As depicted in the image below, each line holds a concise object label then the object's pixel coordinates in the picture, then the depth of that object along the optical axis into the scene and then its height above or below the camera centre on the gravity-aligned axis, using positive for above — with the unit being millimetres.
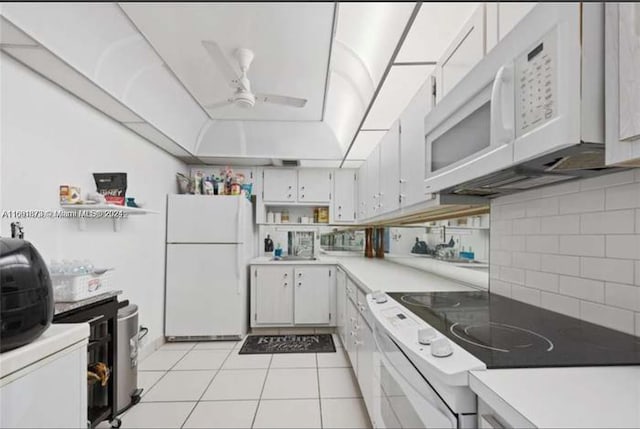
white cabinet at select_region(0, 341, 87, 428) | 918 -572
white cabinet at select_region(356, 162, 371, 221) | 3510 +340
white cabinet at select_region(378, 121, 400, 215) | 2303 +410
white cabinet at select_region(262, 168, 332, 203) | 4258 +482
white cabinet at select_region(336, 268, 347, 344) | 3098 -829
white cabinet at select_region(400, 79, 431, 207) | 1810 +467
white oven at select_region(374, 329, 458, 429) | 837 -560
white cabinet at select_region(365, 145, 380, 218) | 2936 +379
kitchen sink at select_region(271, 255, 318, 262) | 4171 -499
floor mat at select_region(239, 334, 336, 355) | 3232 -1333
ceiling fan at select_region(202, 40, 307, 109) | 2018 +960
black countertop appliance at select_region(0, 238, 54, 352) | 942 -248
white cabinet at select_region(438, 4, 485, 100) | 1231 +732
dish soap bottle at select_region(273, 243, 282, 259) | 4268 -440
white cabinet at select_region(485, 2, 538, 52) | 961 +685
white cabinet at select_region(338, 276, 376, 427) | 1777 -813
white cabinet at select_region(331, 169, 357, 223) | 4285 +347
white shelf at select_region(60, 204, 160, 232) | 2023 +54
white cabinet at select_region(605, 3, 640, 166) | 678 +320
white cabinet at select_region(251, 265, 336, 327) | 3740 -887
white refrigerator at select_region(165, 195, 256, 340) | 3441 -534
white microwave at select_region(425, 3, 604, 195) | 766 +375
